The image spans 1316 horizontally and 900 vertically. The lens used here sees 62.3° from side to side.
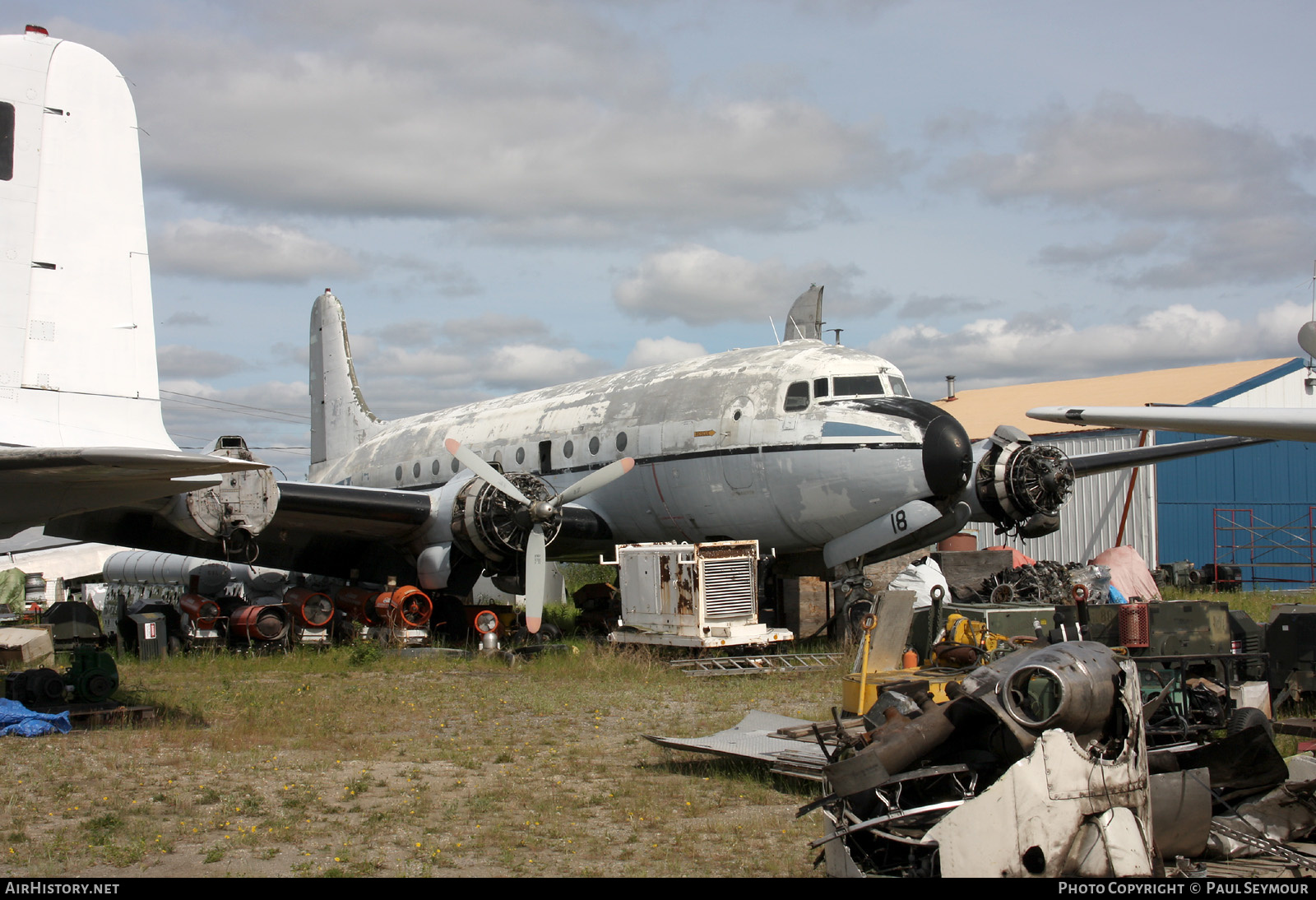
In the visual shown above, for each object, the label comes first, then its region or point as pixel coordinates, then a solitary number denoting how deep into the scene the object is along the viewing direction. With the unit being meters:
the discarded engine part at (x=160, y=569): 18.31
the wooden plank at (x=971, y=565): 19.86
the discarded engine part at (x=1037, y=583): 17.08
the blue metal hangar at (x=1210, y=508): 31.95
